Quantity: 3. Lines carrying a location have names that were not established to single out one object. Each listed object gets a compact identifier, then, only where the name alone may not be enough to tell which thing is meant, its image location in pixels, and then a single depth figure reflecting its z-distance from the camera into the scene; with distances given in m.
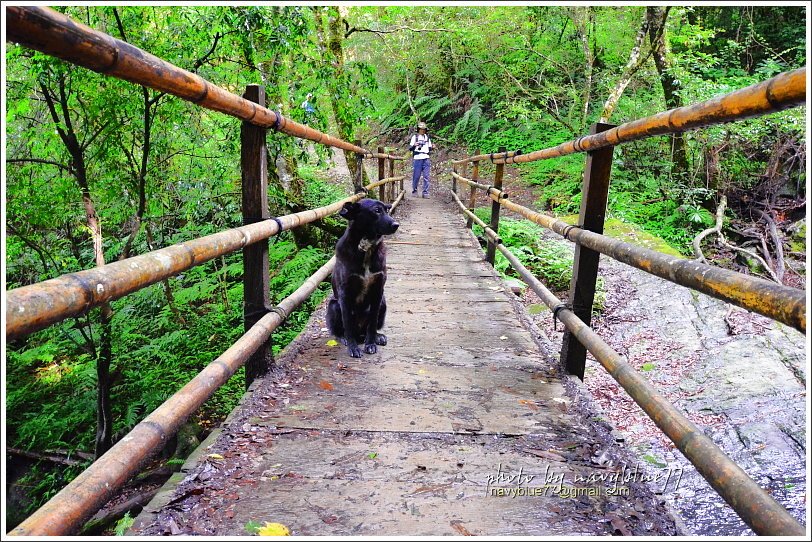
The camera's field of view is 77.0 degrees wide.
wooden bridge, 1.14
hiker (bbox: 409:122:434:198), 12.65
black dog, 3.07
